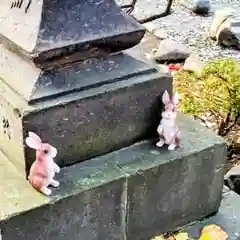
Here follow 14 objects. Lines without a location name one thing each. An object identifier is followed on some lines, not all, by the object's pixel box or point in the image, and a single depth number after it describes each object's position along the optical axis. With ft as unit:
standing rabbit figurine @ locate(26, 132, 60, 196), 6.14
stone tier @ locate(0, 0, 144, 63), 6.42
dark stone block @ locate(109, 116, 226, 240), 6.91
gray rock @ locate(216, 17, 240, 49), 16.39
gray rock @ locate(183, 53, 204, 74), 14.40
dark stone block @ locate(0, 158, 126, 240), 6.19
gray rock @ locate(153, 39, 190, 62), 15.49
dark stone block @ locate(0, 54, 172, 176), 6.41
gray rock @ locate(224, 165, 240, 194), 9.38
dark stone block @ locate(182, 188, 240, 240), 7.47
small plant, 10.25
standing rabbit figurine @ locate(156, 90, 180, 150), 7.08
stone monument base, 6.26
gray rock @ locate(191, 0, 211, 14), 18.52
